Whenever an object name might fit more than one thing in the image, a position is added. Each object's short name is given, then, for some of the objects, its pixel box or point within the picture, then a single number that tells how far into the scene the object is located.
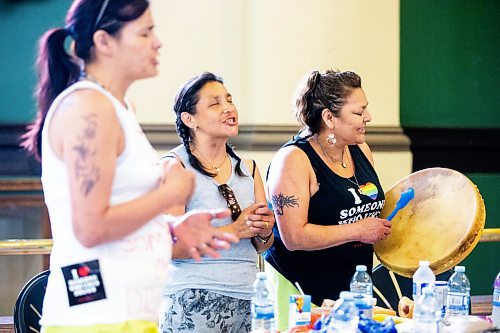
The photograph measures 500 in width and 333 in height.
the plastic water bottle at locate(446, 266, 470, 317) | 5.42
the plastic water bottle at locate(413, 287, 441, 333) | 4.66
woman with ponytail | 3.44
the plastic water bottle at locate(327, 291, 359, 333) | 4.44
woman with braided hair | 5.30
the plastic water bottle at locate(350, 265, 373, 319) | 4.92
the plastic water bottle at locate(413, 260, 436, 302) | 5.26
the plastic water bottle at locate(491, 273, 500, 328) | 5.25
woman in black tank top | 5.80
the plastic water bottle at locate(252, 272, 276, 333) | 4.68
